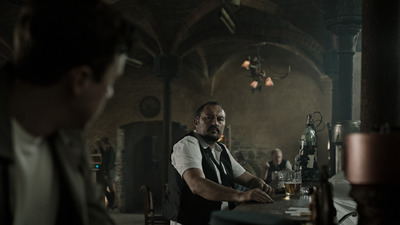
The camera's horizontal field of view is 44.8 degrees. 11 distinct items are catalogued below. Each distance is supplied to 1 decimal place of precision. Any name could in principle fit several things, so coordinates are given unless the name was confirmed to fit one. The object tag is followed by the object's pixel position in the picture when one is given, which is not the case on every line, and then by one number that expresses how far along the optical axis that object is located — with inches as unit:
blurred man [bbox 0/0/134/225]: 40.6
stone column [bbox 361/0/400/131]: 113.3
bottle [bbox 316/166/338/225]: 46.3
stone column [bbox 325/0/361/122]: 254.7
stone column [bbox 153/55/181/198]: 450.9
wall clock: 563.5
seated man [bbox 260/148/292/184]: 347.1
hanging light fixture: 416.3
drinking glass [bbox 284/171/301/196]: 129.0
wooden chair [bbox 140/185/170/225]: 159.9
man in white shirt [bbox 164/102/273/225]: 121.5
